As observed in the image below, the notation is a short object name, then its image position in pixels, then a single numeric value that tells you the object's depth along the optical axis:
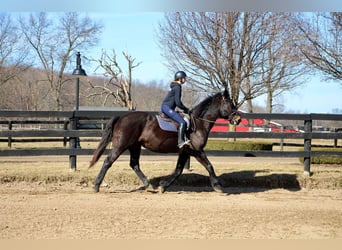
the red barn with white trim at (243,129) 44.98
